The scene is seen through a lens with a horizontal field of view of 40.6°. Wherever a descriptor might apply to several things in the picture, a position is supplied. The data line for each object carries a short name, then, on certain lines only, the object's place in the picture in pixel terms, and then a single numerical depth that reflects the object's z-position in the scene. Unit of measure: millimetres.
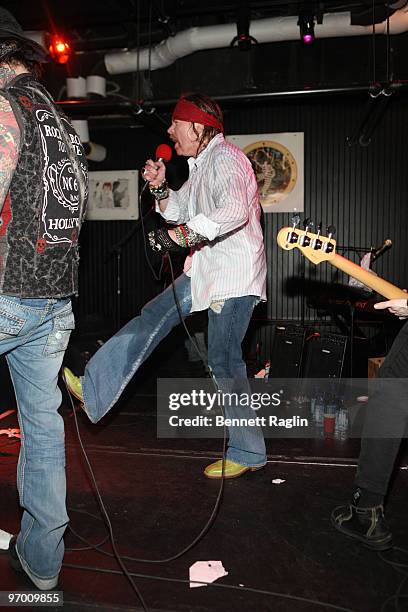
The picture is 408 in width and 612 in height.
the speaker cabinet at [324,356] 4184
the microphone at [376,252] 4980
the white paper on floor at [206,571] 1875
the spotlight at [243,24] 4871
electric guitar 2260
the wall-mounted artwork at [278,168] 6020
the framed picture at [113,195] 6621
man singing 2541
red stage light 5445
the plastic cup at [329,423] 3686
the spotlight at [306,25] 4770
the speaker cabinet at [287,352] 4445
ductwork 5016
